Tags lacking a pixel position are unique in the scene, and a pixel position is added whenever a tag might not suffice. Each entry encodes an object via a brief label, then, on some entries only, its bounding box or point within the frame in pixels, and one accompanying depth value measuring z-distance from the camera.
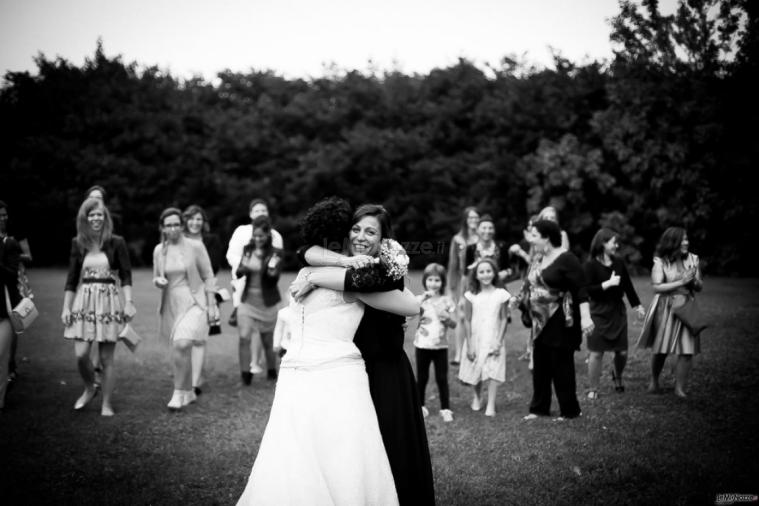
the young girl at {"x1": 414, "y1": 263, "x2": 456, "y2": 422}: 7.68
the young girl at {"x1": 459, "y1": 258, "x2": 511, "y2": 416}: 7.70
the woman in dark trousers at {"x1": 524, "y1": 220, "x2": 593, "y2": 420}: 7.19
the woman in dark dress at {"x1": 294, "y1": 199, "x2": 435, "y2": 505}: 3.93
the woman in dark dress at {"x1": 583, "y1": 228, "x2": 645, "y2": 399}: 8.34
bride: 3.66
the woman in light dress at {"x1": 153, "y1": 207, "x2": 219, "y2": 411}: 8.09
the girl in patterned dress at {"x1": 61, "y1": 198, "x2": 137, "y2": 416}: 7.46
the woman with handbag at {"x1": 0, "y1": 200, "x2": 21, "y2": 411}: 7.44
